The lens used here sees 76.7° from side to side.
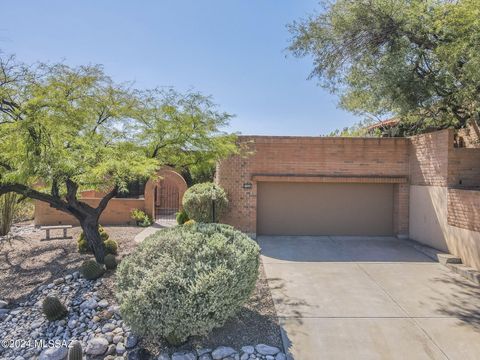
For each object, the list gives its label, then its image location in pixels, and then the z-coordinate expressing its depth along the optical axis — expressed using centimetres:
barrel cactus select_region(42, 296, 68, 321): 566
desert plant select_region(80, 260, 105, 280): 689
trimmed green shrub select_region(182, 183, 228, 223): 1026
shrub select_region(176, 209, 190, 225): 1240
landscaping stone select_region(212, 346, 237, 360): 414
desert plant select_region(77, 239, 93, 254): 898
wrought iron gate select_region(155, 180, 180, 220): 1747
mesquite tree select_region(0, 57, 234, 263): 625
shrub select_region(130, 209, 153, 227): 1348
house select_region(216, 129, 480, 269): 1057
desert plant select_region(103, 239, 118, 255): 850
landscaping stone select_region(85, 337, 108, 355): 461
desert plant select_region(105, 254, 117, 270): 734
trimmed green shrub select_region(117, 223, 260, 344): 407
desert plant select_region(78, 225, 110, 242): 924
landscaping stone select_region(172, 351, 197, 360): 410
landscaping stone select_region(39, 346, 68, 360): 465
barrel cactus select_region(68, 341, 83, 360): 430
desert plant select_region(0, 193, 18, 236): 1152
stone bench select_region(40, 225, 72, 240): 1074
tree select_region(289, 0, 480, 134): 690
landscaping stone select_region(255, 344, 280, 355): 420
